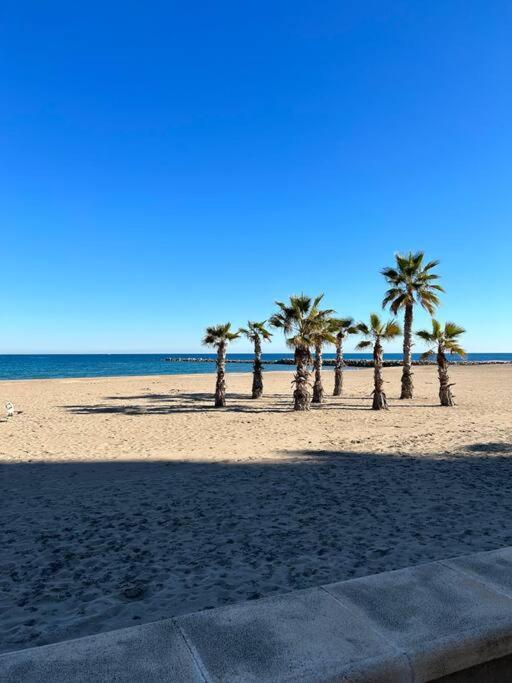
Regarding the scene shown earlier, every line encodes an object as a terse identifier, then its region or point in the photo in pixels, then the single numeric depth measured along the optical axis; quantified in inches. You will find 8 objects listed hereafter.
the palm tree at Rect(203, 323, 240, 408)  945.5
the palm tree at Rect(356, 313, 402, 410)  913.2
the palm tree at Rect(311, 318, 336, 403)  896.3
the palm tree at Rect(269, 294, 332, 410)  873.5
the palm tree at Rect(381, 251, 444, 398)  1039.8
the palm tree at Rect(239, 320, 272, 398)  1062.5
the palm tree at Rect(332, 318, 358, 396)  1152.4
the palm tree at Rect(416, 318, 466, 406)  922.1
